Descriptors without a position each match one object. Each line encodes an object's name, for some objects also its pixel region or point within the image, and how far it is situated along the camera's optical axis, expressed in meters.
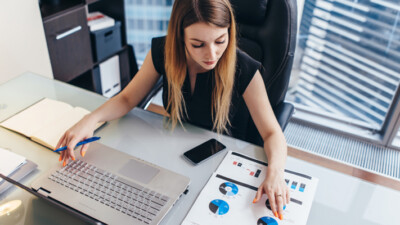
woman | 0.98
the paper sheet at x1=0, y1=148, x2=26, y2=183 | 0.94
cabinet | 1.78
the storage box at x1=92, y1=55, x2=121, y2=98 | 2.23
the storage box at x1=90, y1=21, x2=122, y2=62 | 2.08
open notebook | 1.07
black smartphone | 1.01
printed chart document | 0.80
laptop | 0.82
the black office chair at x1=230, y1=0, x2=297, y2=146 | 1.17
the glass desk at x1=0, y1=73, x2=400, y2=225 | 0.83
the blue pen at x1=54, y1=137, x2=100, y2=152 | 1.00
